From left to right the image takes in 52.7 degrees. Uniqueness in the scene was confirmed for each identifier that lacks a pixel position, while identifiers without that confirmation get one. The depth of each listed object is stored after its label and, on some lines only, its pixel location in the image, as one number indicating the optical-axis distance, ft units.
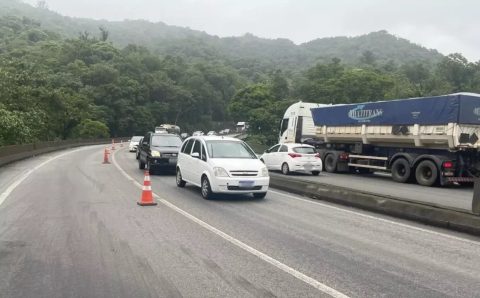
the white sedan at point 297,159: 74.28
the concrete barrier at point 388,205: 31.40
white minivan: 41.75
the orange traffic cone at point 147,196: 38.19
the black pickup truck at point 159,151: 65.57
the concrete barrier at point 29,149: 83.18
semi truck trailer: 58.54
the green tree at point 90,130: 242.99
